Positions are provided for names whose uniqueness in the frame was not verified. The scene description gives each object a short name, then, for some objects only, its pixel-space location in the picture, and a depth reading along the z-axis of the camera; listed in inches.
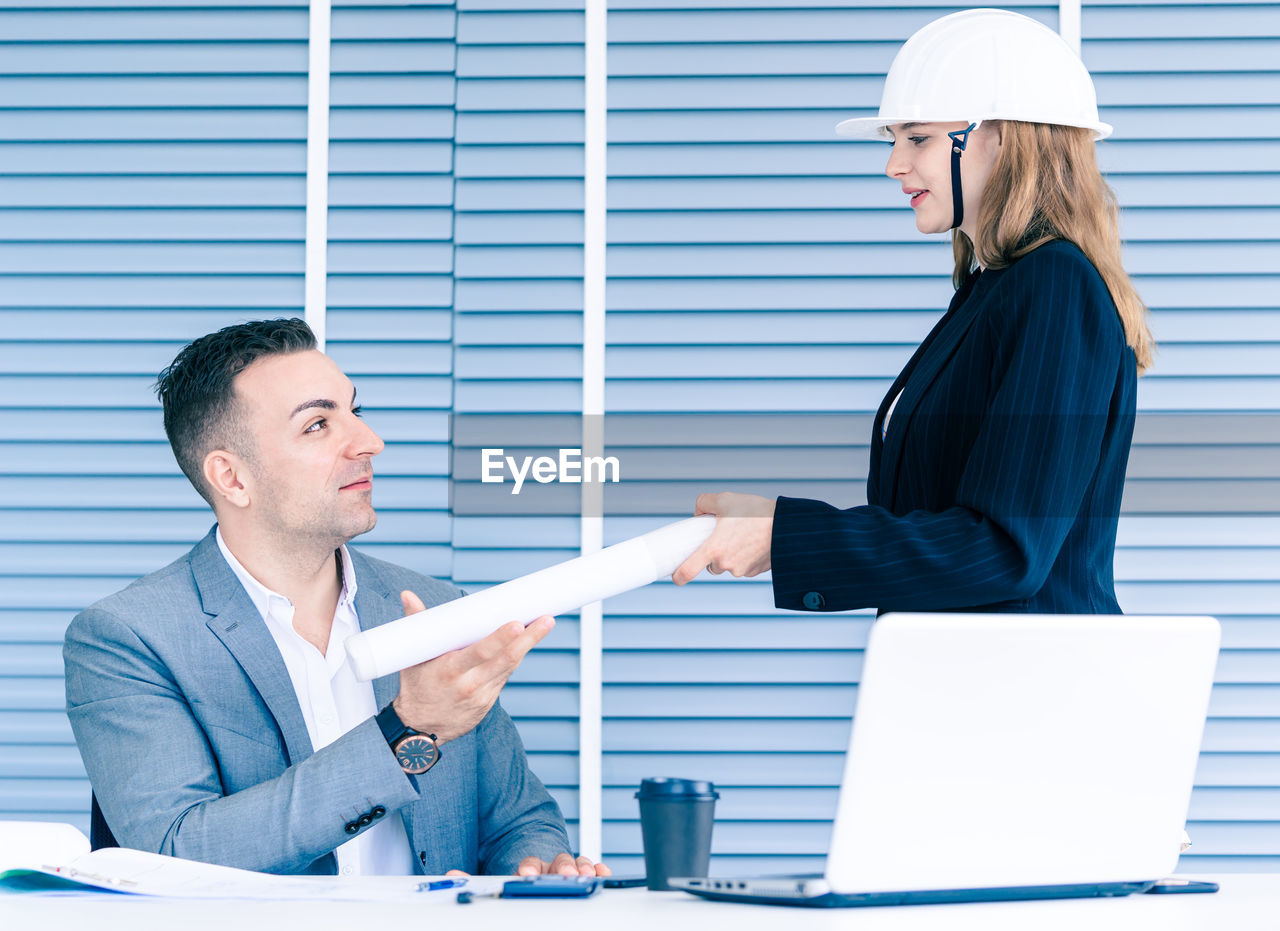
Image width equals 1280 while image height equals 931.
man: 129.0
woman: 127.4
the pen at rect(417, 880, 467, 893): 122.1
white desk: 115.6
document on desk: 120.1
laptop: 115.1
